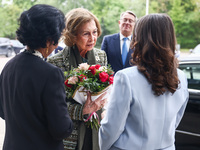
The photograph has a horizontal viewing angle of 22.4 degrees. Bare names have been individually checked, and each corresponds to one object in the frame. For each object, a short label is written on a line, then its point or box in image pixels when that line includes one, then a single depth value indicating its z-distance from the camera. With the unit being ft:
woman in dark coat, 7.03
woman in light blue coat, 7.08
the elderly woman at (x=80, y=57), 8.17
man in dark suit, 12.83
